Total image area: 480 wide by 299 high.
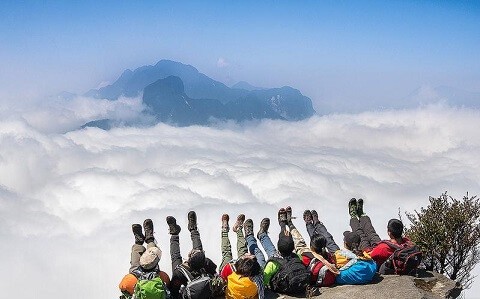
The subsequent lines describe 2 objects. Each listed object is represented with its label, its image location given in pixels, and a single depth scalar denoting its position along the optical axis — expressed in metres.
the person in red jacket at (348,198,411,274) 11.59
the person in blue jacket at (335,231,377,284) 11.09
